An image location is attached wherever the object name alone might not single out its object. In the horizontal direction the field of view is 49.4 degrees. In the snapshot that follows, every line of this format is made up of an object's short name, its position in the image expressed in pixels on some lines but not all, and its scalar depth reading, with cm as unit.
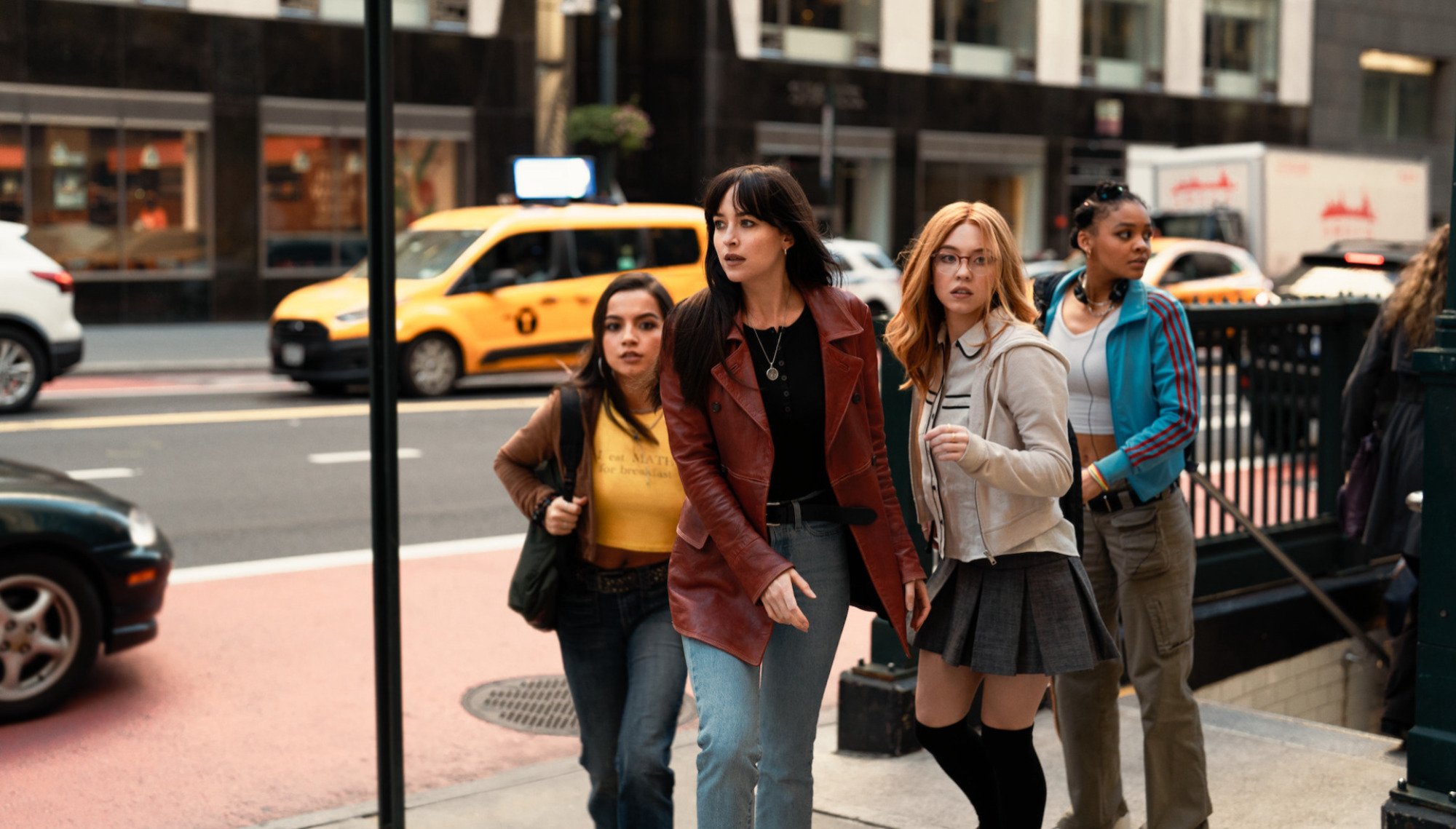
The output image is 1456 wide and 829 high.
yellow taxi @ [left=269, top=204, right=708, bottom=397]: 1605
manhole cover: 609
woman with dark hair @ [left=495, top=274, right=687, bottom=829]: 397
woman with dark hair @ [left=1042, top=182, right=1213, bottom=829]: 432
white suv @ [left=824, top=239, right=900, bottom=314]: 2239
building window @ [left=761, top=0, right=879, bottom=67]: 3253
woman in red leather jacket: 336
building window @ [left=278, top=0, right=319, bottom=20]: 2605
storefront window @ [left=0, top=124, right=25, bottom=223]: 2355
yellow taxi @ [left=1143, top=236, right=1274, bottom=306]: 1923
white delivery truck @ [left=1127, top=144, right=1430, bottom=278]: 2517
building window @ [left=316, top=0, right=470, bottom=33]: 2623
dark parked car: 587
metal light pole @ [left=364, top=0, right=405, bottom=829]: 390
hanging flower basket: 2698
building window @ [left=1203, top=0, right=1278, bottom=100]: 3997
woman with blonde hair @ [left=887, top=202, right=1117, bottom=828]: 358
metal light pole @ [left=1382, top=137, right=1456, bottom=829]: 405
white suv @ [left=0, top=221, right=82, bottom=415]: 1404
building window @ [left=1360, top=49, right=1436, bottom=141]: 4422
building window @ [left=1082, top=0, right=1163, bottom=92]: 3762
